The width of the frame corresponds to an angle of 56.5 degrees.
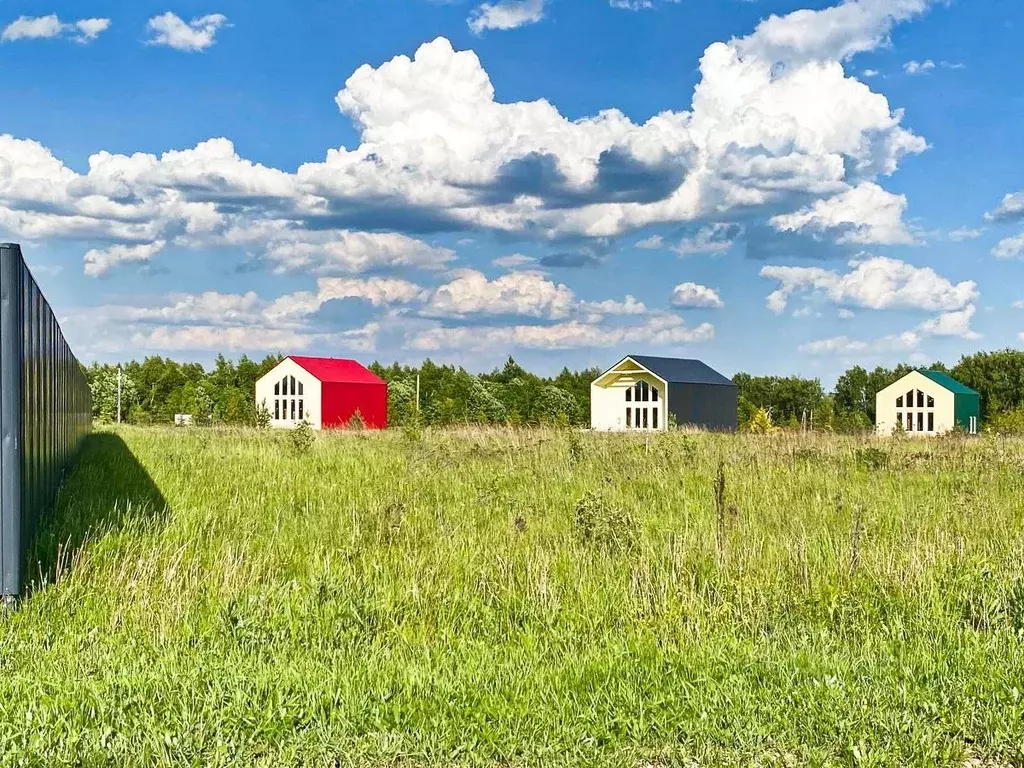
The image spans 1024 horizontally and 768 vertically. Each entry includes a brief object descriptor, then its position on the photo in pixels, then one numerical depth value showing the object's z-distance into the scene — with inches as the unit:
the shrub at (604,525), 369.1
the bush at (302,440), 830.5
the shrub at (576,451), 718.5
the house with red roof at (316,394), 2329.0
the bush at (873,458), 695.3
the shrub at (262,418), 1683.1
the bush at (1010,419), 1844.1
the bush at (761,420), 2139.4
